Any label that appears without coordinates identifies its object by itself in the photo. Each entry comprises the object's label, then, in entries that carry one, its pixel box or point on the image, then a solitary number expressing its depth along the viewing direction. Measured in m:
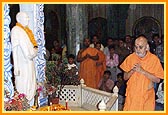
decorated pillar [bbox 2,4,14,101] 4.49
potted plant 6.06
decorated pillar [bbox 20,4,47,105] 5.95
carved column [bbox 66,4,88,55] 10.16
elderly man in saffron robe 4.56
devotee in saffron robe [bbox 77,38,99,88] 8.12
